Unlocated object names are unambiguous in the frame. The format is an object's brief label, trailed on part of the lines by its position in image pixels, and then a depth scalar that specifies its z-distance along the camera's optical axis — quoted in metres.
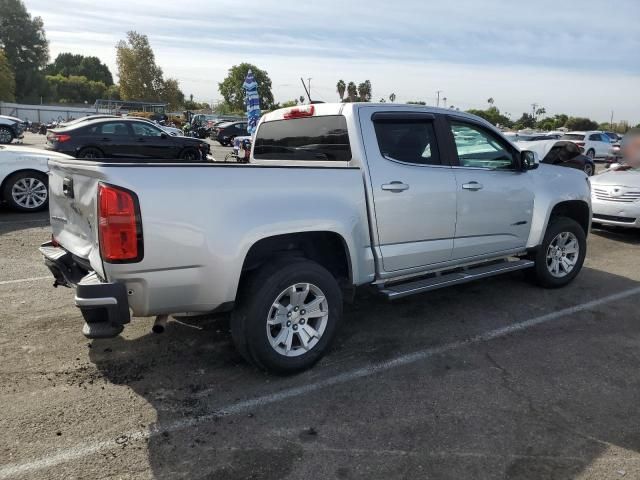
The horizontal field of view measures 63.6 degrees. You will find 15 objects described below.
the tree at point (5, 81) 68.75
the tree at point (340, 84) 86.53
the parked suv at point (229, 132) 31.28
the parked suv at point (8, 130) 24.83
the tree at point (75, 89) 101.52
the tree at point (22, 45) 86.56
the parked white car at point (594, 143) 26.30
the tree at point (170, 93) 77.75
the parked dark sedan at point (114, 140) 14.98
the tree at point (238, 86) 98.25
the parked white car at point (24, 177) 8.74
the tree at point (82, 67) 130.38
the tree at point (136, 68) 73.75
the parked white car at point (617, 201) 8.33
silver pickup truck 3.04
